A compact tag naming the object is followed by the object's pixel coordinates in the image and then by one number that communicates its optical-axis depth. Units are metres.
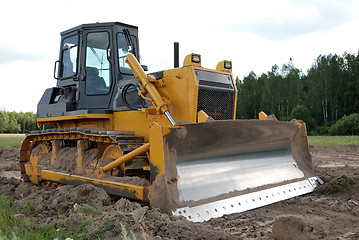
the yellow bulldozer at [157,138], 4.20
